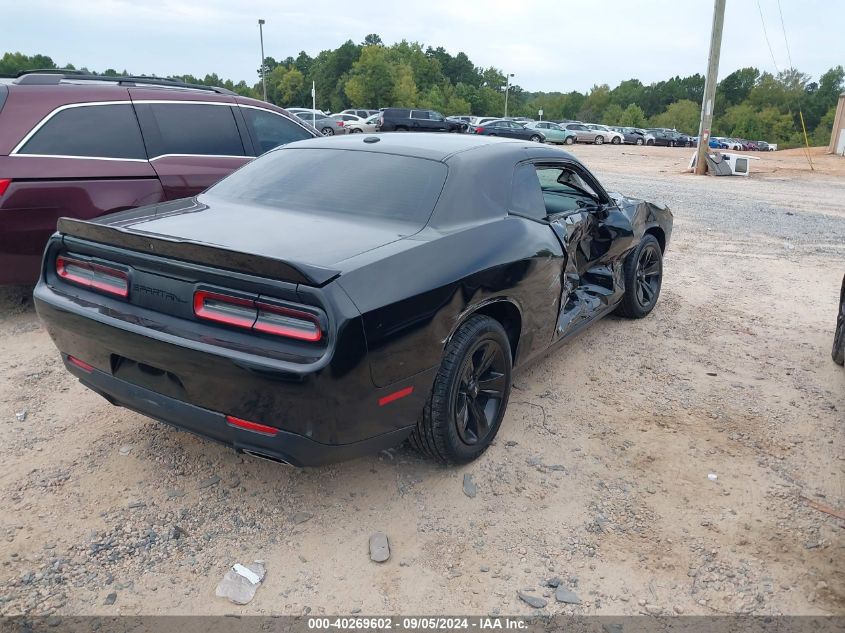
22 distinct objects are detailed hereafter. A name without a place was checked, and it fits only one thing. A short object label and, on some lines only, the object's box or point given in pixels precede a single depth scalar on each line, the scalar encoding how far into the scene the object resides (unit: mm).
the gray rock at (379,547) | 2693
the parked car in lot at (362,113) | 47062
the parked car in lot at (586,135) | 46625
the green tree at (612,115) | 101938
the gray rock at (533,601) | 2480
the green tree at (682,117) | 97625
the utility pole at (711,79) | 19406
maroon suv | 4699
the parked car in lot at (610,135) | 48312
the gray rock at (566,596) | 2510
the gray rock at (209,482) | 3109
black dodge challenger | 2426
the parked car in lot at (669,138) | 53688
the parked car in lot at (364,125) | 35188
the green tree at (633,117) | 93625
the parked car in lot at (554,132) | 42531
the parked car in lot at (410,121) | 34406
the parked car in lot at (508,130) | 34431
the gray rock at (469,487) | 3154
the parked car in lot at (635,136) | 50625
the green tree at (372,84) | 74000
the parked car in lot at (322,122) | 29000
